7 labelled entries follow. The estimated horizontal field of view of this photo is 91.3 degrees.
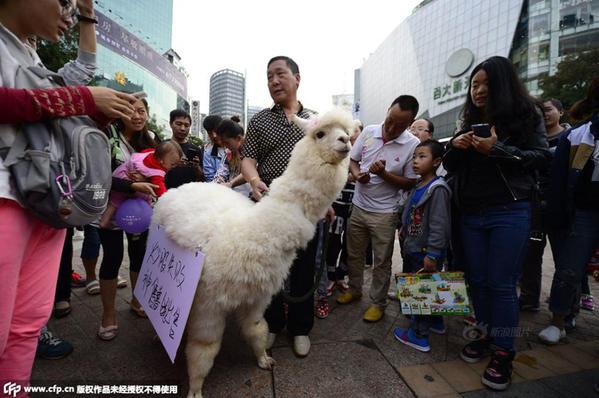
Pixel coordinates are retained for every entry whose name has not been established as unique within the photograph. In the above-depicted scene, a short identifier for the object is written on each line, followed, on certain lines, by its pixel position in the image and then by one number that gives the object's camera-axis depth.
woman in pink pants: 1.05
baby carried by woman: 2.29
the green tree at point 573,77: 13.84
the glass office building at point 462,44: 24.00
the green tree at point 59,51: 8.88
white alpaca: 1.59
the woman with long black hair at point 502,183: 1.90
